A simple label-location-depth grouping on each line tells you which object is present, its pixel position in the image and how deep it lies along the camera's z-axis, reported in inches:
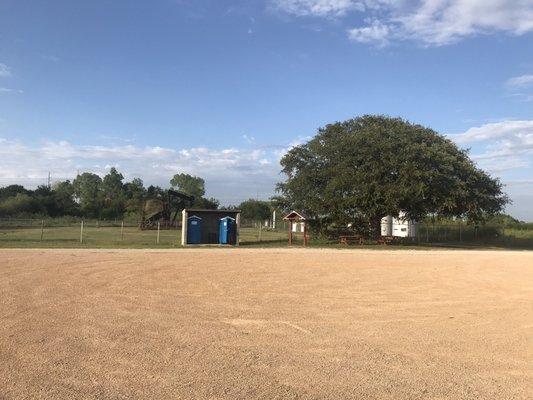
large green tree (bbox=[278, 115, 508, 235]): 1496.1
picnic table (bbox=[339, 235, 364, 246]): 1610.5
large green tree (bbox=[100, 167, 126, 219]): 3727.4
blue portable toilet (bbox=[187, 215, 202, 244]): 1360.7
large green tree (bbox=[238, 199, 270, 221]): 4146.4
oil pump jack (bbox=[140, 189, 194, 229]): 2175.2
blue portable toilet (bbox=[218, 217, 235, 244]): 1387.8
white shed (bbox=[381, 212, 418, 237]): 2098.9
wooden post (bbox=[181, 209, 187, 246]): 1343.5
